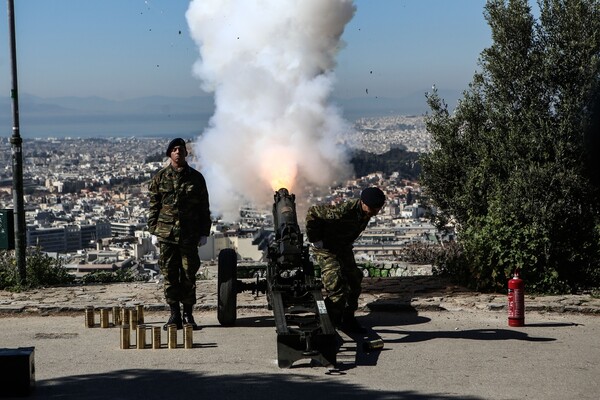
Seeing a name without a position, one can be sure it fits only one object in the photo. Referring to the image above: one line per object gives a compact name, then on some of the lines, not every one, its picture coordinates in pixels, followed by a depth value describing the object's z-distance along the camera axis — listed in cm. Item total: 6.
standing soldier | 1212
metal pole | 1473
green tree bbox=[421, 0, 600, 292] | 1398
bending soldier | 1146
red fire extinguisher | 1191
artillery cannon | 997
